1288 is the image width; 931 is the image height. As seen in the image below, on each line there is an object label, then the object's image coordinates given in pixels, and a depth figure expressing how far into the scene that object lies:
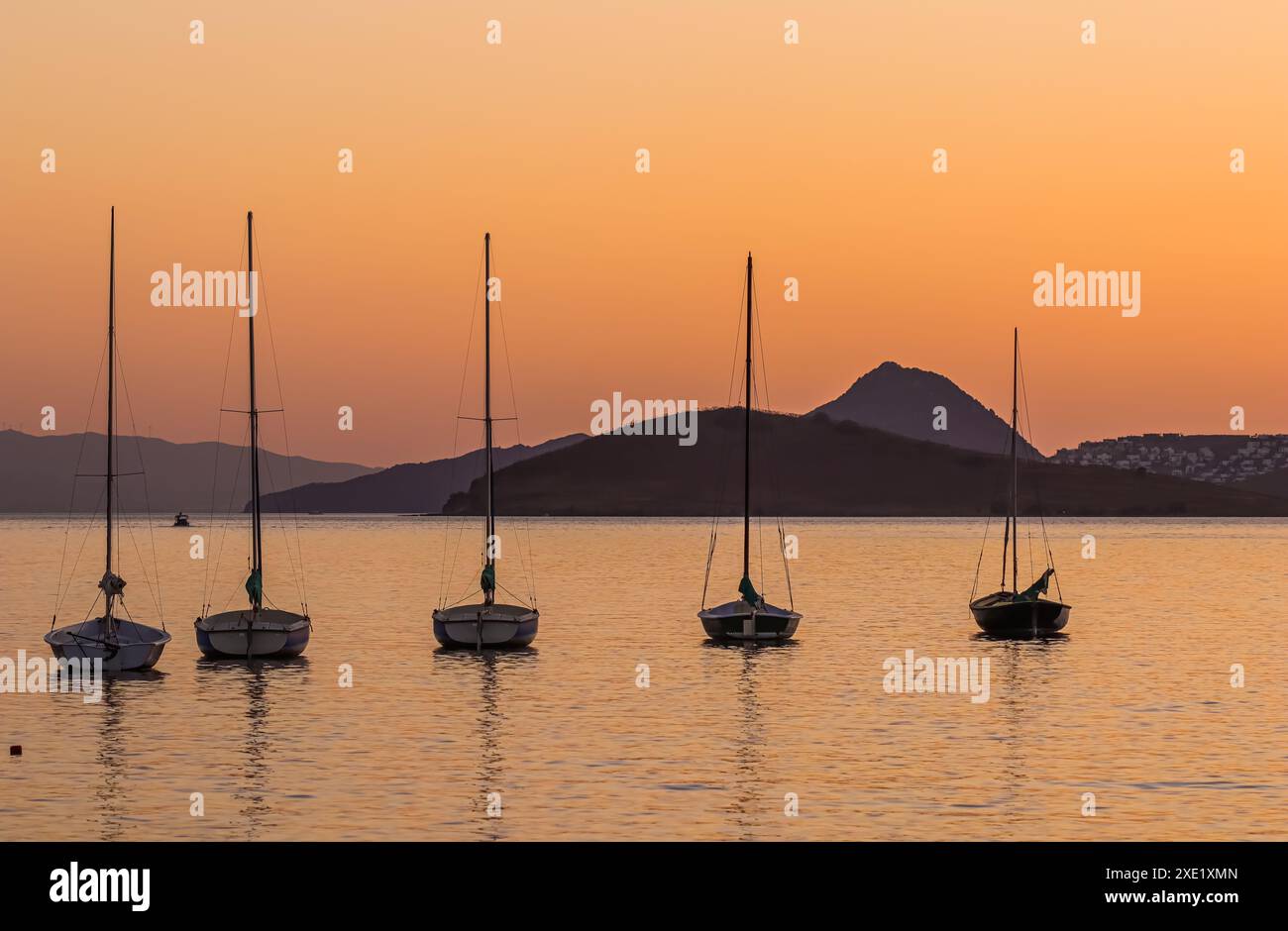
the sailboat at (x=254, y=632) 58.88
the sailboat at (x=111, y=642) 54.81
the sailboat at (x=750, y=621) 67.81
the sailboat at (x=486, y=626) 64.25
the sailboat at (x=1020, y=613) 75.06
